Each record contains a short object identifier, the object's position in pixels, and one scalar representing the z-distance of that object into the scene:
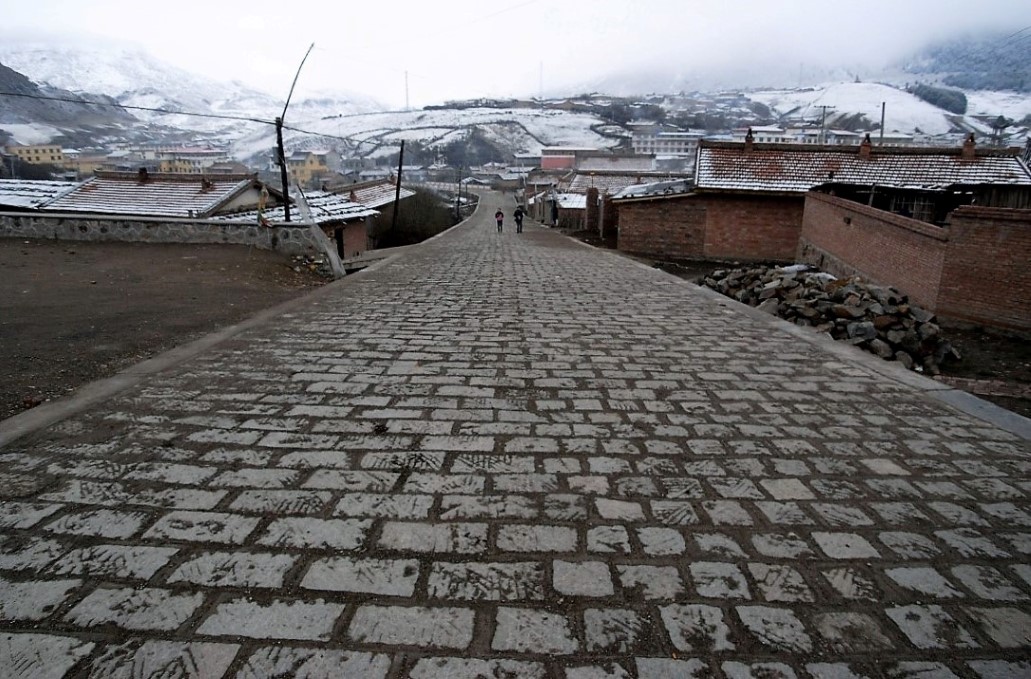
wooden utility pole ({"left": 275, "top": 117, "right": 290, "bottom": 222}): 15.29
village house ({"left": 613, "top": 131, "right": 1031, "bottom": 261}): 18.88
